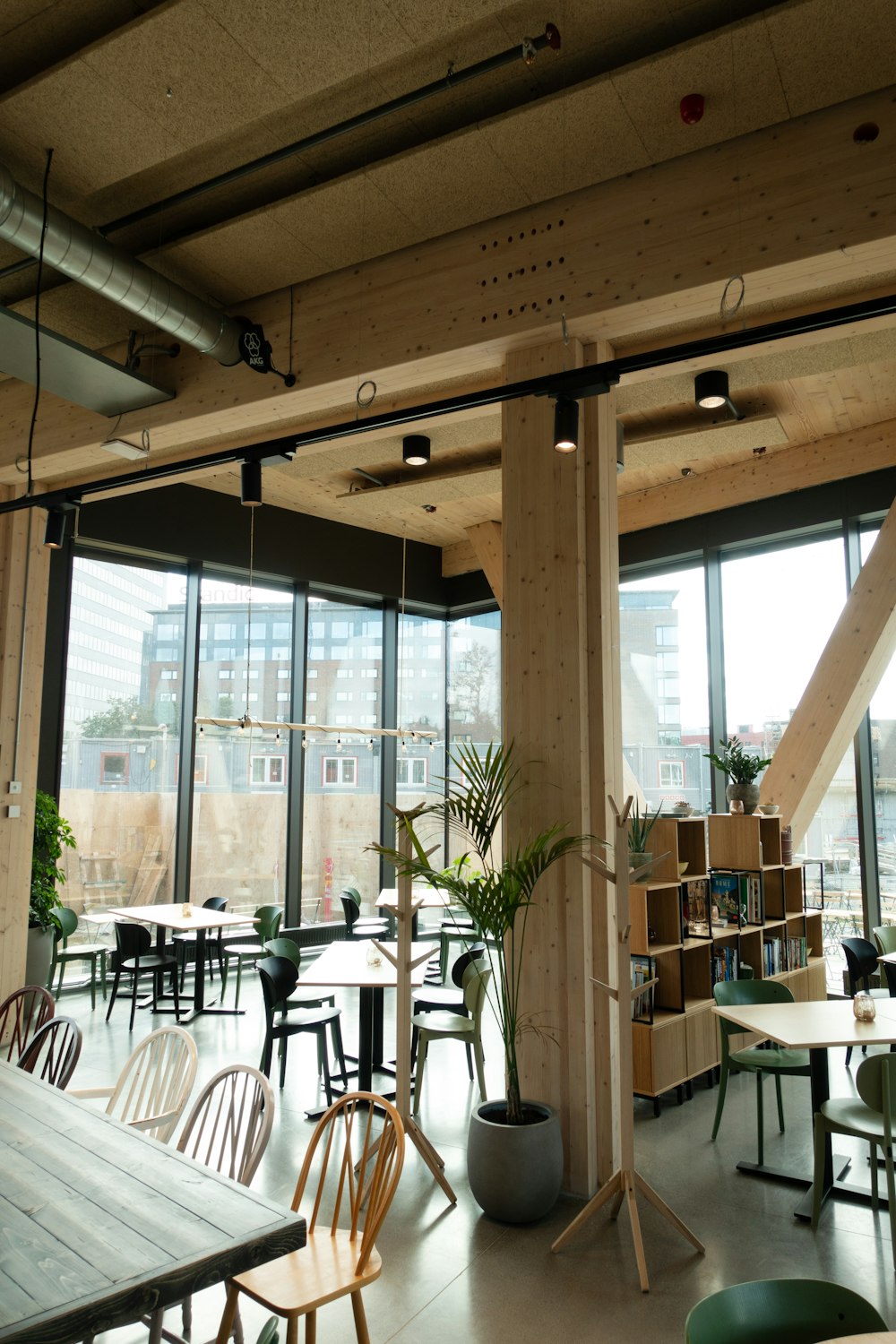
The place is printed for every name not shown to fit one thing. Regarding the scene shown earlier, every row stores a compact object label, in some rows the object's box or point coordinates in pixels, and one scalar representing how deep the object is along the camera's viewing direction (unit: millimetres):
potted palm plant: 3902
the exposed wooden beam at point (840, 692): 7047
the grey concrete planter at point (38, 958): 7078
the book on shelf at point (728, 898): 6359
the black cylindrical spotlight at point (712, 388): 5707
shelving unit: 5473
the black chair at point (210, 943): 8398
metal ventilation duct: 3986
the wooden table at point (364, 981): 5258
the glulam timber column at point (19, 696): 6625
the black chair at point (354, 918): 8844
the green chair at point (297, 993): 5906
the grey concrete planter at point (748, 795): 6574
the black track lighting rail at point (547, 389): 3064
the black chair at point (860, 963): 6246
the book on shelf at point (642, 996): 5406
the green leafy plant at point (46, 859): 7199
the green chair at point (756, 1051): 4699
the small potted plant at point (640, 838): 5230
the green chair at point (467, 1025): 5164
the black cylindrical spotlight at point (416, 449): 7059
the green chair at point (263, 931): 7973
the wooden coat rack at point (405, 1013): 4230
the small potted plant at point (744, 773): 6570
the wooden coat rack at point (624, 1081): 3695
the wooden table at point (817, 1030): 3975
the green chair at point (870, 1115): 3635
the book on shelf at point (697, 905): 6051
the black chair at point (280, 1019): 5449
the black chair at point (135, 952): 7465
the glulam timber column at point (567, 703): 4289
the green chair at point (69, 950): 7645
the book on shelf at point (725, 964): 6023
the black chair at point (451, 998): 5785
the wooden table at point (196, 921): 7305
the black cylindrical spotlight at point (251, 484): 4551
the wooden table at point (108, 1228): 1852
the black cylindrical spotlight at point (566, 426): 3740
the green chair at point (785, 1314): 1754
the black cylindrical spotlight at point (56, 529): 5223
